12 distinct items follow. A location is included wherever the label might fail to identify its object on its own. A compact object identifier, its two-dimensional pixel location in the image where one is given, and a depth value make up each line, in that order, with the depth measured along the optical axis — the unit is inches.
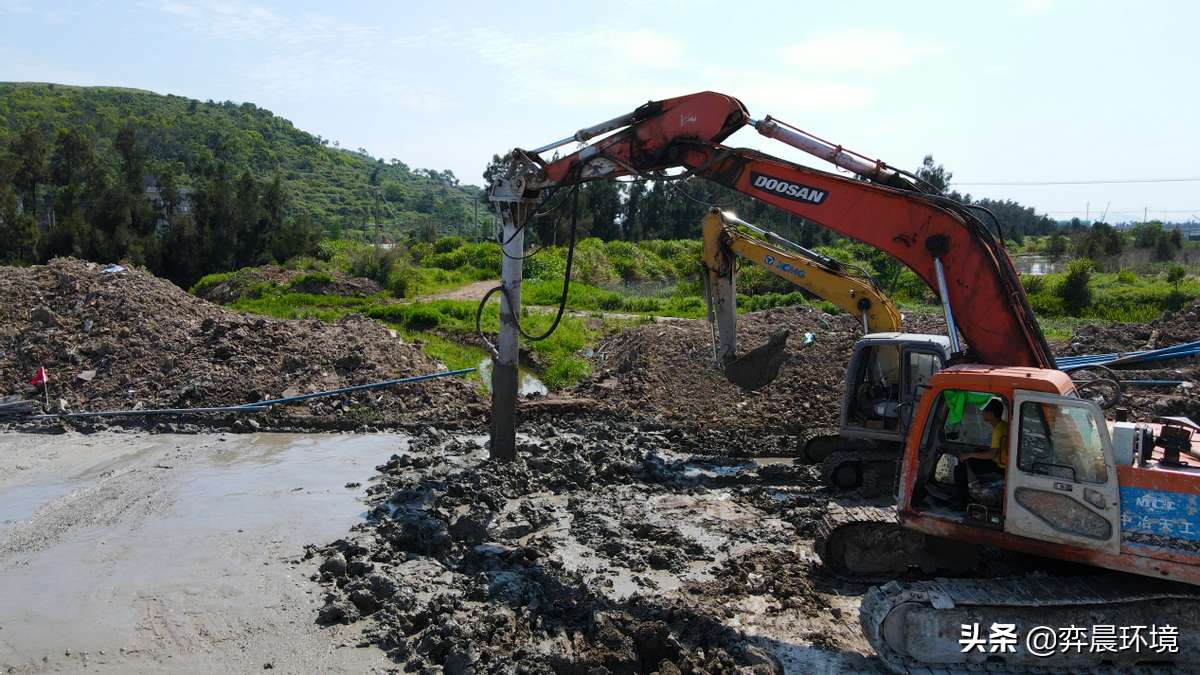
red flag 539.7
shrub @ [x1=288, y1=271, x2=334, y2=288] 1099.9
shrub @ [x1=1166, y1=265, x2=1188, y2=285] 1135.6
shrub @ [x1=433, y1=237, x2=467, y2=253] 1588.3
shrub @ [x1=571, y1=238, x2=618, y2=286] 1431.7
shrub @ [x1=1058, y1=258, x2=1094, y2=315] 1027.3
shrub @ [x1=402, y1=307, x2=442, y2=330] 885.8
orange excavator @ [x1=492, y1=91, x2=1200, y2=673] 219.8
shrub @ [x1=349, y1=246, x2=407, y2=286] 1202.6
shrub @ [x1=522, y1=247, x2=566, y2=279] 1328.7
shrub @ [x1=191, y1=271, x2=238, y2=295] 1230.9
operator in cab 247.8
